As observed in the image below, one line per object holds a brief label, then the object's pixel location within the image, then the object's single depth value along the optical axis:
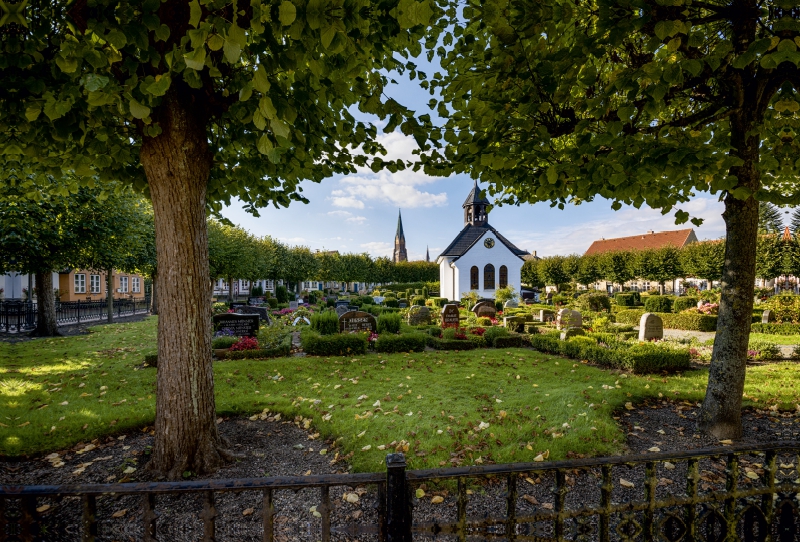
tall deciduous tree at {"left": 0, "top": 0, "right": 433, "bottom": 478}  2.84
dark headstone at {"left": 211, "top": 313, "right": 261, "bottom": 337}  13.42
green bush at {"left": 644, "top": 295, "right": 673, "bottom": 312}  26.05
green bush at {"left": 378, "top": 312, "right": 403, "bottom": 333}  14.70
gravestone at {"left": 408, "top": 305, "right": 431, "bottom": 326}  19.08
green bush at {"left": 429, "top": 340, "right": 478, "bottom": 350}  13.04
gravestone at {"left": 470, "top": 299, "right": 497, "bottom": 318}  22.11
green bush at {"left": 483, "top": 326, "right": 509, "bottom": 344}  14.00
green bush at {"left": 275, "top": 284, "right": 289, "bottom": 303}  34.48
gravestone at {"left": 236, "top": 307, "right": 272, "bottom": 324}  20.27
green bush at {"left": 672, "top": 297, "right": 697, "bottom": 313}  25.03
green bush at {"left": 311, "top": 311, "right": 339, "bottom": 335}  14.35
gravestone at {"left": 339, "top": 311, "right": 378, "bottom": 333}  14.71
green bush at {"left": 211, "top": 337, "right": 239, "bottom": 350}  11.38
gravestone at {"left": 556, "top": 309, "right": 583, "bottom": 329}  15.98
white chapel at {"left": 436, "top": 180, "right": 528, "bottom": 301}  37.03
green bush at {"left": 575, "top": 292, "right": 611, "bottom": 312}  27.11
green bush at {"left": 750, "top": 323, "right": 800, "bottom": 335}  15.98
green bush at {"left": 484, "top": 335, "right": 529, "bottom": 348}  13.61
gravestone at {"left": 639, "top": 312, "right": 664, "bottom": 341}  14.23
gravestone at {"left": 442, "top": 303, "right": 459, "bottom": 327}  17.02
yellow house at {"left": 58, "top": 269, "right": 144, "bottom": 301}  33.84
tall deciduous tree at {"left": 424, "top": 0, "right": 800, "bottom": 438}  3.48
